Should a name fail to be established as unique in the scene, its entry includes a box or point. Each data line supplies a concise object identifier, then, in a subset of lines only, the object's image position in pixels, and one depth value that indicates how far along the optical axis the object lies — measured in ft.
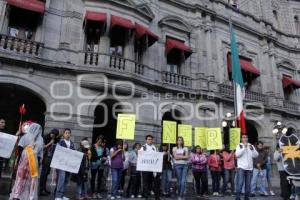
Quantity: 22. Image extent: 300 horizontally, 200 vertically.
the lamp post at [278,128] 58.59
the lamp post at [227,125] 52.27
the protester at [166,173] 29.96
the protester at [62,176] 22.36
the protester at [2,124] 23.12
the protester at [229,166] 33.24
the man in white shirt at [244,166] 24.54
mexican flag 40.45
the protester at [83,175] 24.04
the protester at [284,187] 28.53
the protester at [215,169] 32.83
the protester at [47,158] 25.66
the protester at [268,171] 35.18
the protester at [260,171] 33.24
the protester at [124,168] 29.27
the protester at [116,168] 25.91
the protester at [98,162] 26.43
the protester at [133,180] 28.35
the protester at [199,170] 30.66
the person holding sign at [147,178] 25.98
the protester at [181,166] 26.13
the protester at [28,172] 19.90
